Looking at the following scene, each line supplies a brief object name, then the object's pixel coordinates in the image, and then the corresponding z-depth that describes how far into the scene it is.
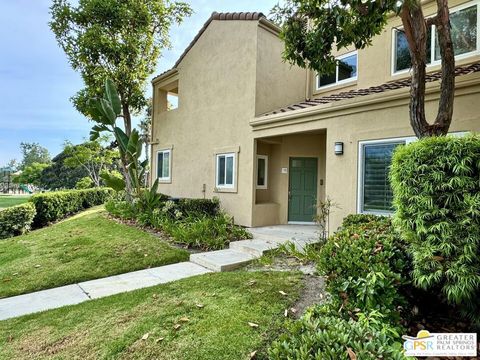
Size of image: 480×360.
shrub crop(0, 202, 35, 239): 13.04
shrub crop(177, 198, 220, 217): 11.14
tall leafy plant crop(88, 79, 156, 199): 11.95
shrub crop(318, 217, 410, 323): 3.40
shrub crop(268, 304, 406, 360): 2.34
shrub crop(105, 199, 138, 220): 11.98
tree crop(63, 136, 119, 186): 22.31
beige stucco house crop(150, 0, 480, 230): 7.34
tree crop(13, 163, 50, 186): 38.66
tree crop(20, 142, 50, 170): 76.27
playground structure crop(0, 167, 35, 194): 50.45
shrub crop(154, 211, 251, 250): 8.78
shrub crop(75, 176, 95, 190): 25.57
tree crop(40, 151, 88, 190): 44.53
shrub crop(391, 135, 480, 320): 3.07
